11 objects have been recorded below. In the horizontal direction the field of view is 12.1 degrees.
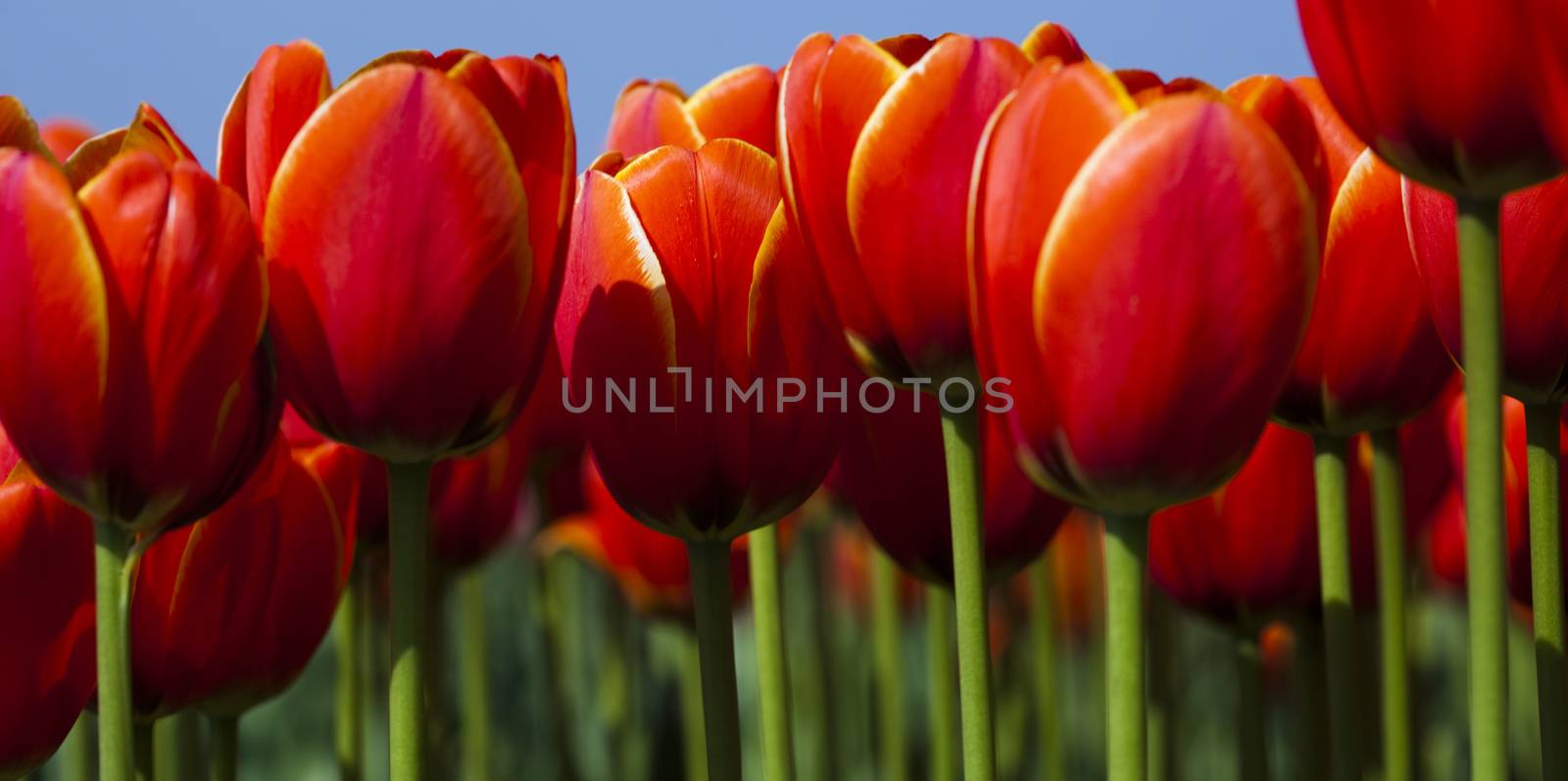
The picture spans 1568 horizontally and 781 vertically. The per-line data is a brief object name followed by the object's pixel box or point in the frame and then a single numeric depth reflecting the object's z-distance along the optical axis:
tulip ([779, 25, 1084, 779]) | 1.18
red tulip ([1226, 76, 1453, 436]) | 1.23
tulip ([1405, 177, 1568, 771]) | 1.19
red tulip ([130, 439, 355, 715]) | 1.22
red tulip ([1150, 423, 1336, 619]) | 1.31
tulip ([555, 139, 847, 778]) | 1.20
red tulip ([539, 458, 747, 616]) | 1.57
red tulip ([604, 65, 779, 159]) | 1.32
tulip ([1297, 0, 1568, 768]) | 1.14
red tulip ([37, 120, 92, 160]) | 1.58
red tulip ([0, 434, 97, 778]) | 1.20
